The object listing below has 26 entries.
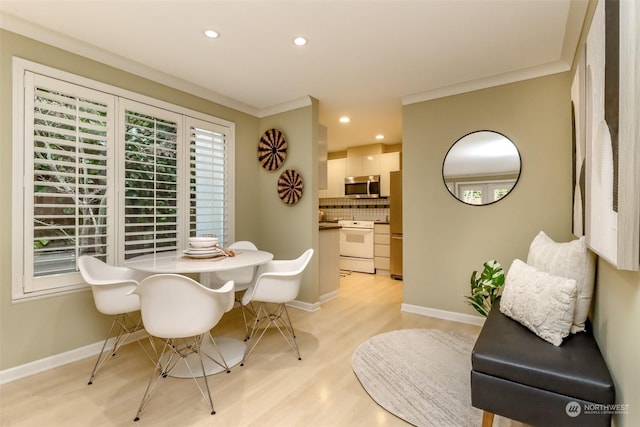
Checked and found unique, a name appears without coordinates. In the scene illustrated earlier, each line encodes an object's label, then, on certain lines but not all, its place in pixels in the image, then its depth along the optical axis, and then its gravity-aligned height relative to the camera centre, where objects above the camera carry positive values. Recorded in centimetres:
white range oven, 570 -66
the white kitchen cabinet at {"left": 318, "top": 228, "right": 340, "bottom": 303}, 395 -69
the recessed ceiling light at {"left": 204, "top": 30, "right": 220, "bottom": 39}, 225 +133
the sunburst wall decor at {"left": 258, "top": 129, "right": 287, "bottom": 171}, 386 +81
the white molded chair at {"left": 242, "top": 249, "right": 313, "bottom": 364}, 238 -62
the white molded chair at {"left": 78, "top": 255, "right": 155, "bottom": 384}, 213 -55
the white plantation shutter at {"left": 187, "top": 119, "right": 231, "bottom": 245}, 329 +36
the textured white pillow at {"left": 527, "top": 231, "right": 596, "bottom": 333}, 168 -32
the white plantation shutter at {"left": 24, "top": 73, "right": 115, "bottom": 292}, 221 +27
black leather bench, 123 -73
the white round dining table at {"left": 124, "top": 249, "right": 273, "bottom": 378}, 208 -39
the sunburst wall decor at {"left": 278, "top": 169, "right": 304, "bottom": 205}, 371 +31
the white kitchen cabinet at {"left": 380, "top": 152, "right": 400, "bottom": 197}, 557 +82
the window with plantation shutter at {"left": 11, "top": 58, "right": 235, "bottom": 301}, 219 +29
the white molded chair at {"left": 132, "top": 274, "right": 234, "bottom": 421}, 171 -56
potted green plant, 238 -57
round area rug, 177 -116
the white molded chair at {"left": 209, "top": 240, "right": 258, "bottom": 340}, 294 -66
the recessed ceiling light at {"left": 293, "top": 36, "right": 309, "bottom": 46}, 234 +134
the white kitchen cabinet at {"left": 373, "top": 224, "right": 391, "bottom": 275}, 552 -65
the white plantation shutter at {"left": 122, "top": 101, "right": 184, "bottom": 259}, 273 +30
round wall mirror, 296 +46
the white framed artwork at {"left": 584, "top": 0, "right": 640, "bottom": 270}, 99 +30
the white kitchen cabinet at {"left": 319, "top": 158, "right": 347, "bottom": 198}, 625 +74
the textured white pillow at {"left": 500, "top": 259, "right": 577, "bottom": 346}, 151 -48
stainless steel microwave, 575 +49
